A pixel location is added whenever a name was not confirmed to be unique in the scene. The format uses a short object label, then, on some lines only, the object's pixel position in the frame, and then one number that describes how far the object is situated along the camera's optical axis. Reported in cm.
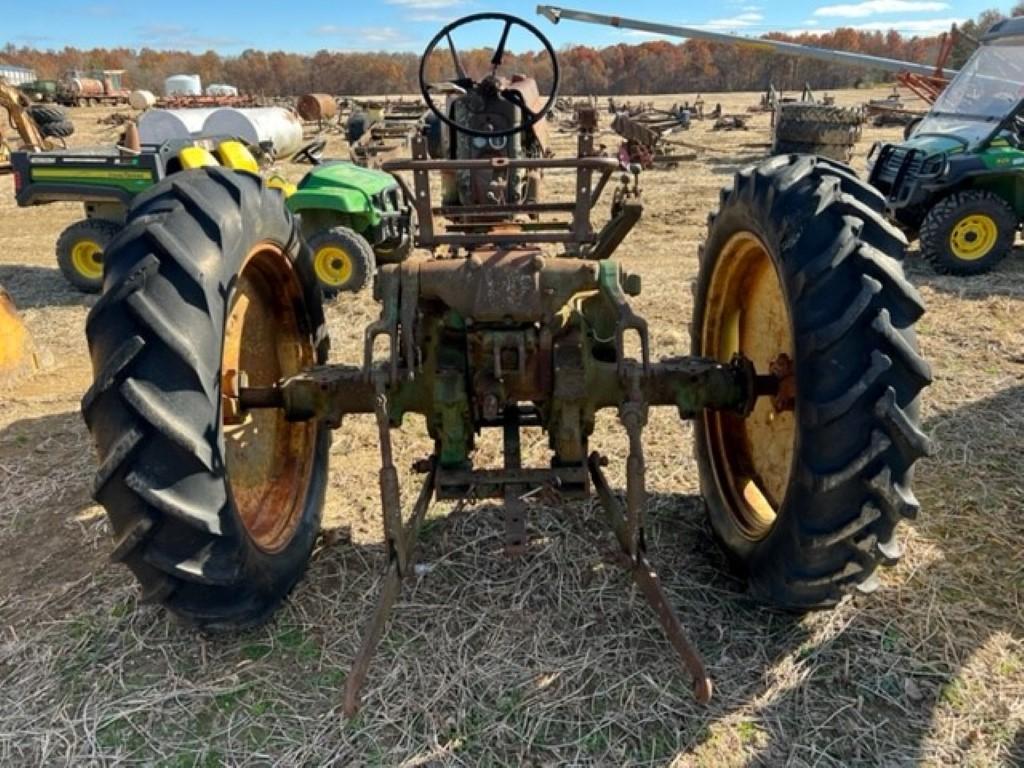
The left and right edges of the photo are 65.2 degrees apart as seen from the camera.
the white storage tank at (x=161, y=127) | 1207
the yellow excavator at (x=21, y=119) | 1350
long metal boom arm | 1464
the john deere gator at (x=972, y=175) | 759
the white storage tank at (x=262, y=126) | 1623
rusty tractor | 225
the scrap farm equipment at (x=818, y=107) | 1348
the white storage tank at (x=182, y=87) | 4112
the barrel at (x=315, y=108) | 2889
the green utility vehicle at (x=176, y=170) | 700
